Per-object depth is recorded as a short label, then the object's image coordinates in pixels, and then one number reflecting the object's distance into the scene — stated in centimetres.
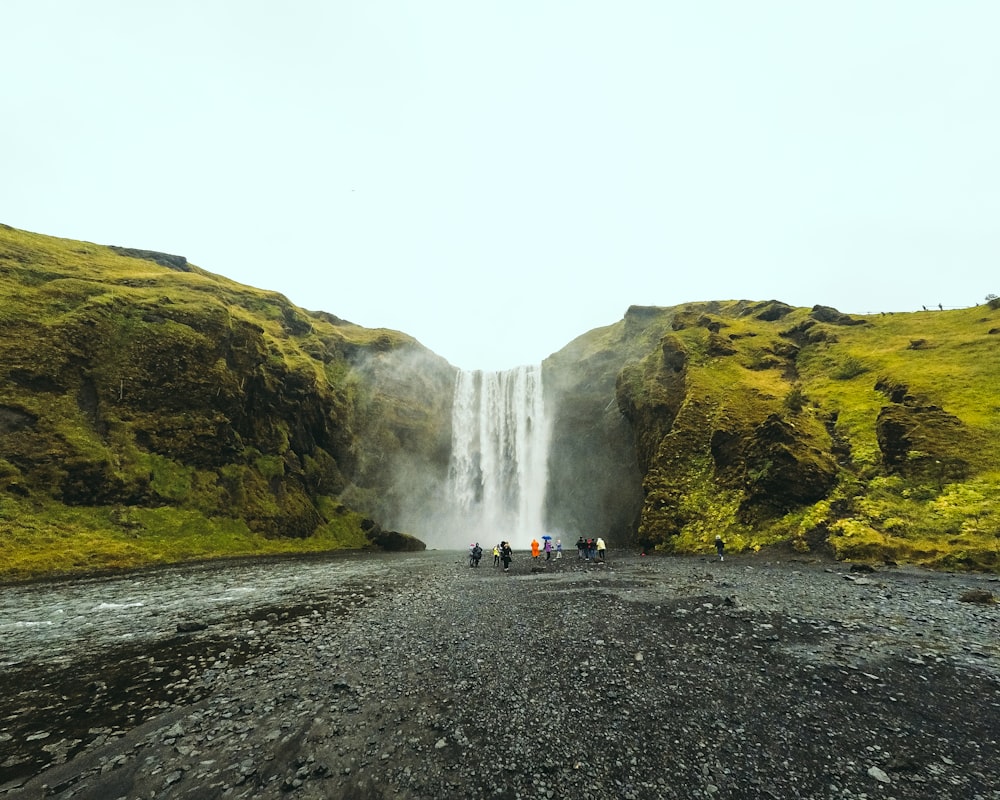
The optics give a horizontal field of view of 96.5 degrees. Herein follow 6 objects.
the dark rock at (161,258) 9331
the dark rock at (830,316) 6656
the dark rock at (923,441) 2984
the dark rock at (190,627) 1535
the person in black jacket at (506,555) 3362
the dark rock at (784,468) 3438
